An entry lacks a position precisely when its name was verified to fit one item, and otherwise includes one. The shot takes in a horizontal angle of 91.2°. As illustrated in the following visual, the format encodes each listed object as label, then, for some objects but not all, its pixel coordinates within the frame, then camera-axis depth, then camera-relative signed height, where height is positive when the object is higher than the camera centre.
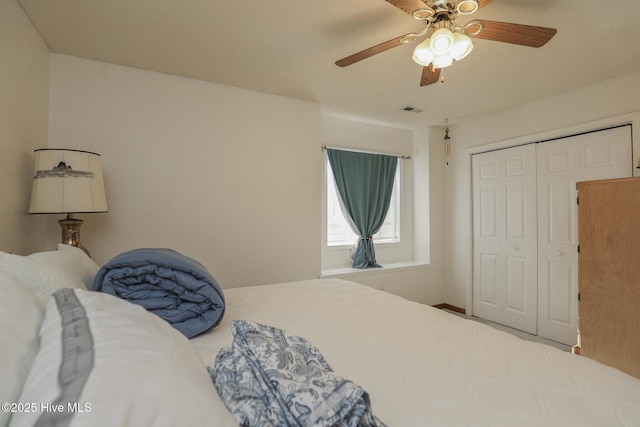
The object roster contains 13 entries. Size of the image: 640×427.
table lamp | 1.88 +0.21
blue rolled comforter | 1.33 -0.31
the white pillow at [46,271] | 0.98 -0.19
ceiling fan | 1.53 +0.96
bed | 0.48 -0.52
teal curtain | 4.00 +0.34
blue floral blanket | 0.67 -0.40
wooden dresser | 2.20 -0.39
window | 4.05 -0.10
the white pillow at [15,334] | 0.49 -0.23
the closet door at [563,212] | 2.87 +0.06
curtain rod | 3.92 +0.89
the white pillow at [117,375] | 0.44 -0.26
